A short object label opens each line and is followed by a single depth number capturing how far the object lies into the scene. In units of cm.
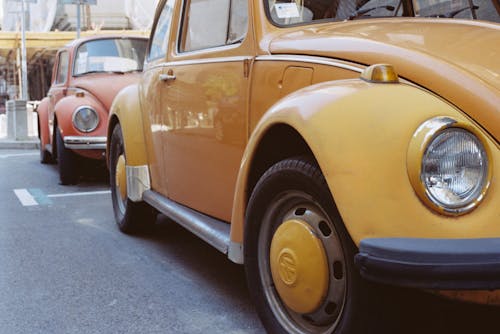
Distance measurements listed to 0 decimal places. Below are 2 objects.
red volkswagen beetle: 789
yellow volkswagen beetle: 205
